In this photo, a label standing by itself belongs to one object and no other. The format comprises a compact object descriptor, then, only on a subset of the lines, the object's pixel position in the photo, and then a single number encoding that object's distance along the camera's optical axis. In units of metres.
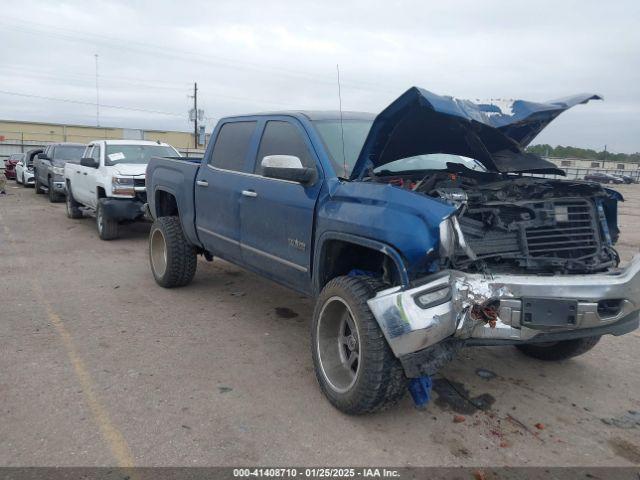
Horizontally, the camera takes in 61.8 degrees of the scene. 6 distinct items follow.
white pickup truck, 9.49
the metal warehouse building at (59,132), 50.75
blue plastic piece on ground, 3.34
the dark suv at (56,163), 15.06
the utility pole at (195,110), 46.28
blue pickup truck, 3.02
